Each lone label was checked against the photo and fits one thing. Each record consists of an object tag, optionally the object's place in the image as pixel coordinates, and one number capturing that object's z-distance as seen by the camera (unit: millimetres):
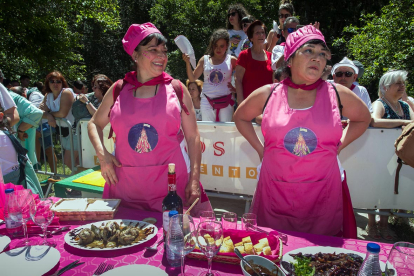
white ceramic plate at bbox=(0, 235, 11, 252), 1726
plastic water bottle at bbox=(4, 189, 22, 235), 1829
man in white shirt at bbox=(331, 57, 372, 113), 4641
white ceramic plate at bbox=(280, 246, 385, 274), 1558
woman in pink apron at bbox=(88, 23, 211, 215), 2238
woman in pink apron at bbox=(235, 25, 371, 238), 2117
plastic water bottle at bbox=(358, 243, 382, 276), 1101
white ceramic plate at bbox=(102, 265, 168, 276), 1417
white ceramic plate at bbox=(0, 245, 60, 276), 1478
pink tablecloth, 1503
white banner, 4285
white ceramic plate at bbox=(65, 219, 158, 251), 1645
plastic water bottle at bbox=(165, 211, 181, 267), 1491
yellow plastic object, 3508
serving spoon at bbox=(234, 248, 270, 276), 1335
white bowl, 1340
